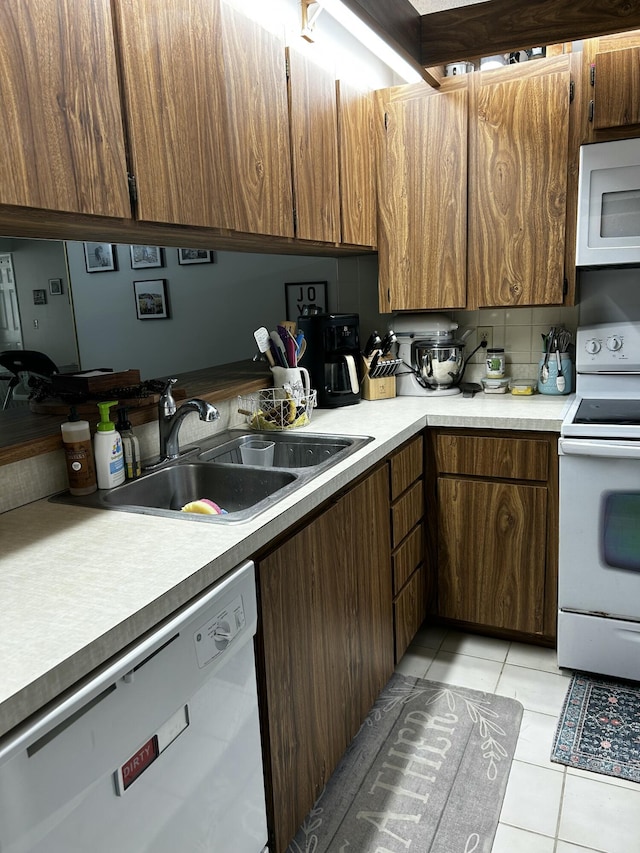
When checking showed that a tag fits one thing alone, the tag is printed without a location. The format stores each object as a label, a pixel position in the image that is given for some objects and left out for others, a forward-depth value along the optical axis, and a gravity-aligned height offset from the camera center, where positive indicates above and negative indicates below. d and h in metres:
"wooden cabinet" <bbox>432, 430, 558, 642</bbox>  2.32 -0.85
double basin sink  1.61 -0.45
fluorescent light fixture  1.77 +0.82
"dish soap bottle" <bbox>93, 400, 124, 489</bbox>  1.61 -0.33
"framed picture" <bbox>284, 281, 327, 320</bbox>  2.90 +0.04
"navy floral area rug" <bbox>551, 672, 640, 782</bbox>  1.89 -1.34
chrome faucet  1.77 -0.29
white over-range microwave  2.26 +0.30
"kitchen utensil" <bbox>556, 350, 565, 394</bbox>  2.64 -0.35
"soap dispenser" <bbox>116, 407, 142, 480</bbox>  1.71 -0.35
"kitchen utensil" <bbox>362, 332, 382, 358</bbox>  2.77 -0.18
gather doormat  1.67 -1.34
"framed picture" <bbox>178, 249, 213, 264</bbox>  2.36 +0.20
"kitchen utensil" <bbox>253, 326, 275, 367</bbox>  2.26 -0.11
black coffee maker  2.57 -0.21
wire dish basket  2.19 -0.34
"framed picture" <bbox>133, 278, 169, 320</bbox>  2.28 +0.05
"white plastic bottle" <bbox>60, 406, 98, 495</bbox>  1.57 -0.33
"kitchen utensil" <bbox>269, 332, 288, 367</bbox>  2.39 -0.15
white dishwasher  0.83 -0.65
